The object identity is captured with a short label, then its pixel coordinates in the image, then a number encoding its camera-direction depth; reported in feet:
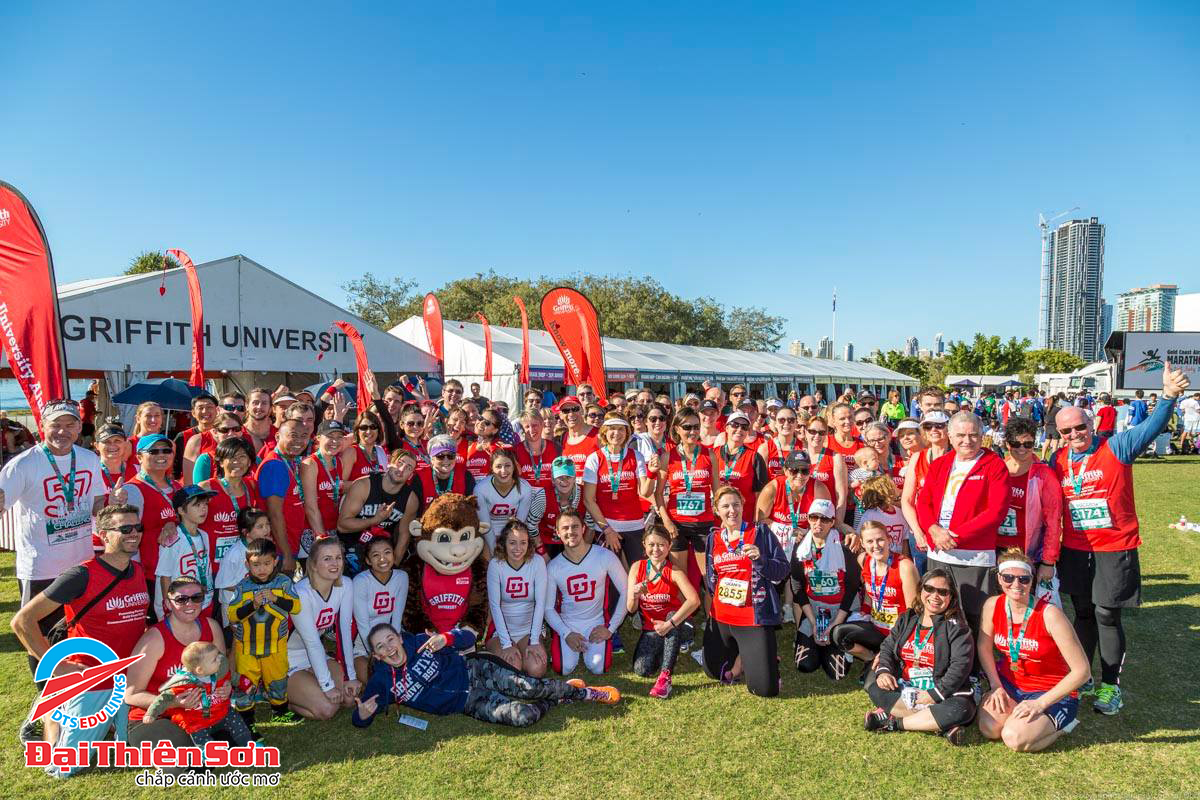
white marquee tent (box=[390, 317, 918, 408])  63.52
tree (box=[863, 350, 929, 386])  170.71
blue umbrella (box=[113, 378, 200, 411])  32.12
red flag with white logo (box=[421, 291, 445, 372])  58.90
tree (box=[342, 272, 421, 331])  150.00
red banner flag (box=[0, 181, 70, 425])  17.53
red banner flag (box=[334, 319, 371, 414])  31.09
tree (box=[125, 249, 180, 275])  107.45
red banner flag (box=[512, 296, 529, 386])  50.24
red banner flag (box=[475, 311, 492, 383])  58.09
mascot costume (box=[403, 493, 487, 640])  14.69
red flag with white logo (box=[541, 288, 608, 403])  41.70
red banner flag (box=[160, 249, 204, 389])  32.37
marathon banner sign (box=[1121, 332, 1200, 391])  67.87
